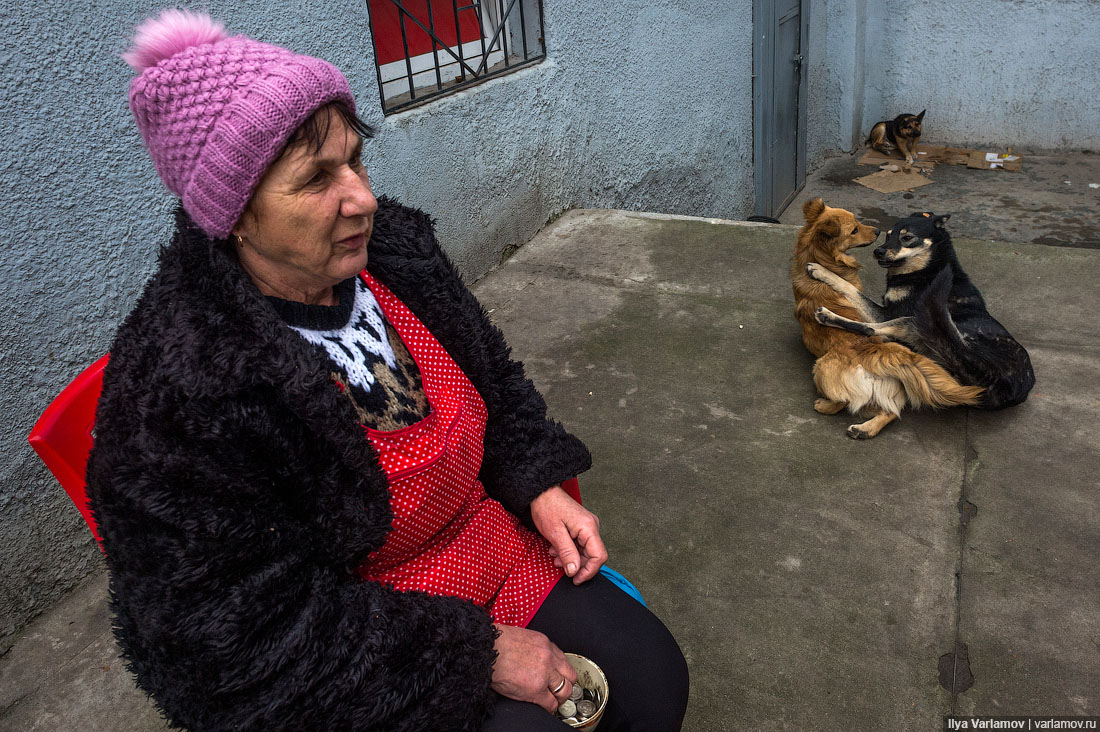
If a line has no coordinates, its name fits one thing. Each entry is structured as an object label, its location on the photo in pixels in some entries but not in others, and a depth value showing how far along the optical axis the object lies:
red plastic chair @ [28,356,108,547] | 1.54
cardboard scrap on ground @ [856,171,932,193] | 8.38
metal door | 7.21
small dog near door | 8.84
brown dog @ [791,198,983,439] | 2.87
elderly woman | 1.18
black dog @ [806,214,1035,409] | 2.87
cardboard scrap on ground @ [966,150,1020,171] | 8.66
